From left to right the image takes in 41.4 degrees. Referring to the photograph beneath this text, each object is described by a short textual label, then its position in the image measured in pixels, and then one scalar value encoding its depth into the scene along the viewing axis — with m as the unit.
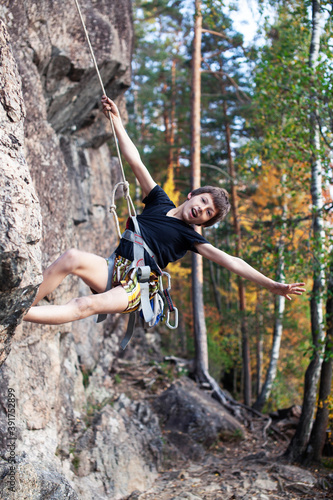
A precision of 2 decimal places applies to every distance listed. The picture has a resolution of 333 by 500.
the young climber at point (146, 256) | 3.25
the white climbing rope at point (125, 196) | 3.83
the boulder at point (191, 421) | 7.84
